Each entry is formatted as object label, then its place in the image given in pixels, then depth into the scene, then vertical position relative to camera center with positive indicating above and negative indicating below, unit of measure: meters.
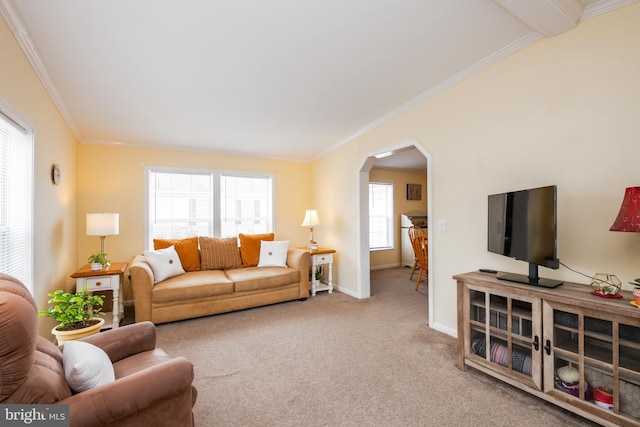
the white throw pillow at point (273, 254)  4.39 -0.61
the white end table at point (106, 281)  3.12 -0.73
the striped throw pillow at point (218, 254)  4.24 -0.59
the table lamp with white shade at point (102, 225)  3.30 -0.12
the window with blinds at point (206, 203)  4.43 +0.18
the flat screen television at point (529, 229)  1.91 -0.11
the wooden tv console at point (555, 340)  1.54 -0.80
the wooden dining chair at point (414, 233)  4.86 -0.33
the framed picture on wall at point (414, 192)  7.00 +0.54
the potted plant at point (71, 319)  2.19 -0.81
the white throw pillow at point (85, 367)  1.20 -0.66
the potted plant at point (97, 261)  3.30 -0.54
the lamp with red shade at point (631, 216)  1.55 -0.01
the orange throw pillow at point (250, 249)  4.51 -0.55
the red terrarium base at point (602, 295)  1.66 -0.47
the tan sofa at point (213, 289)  3.29 -0.94
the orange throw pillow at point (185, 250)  4.10 -0.51
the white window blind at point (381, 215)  6.67 -0.03
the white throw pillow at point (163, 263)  3.61 -0.63
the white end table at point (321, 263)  4.50 -0.78
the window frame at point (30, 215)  2.19 -0.01
